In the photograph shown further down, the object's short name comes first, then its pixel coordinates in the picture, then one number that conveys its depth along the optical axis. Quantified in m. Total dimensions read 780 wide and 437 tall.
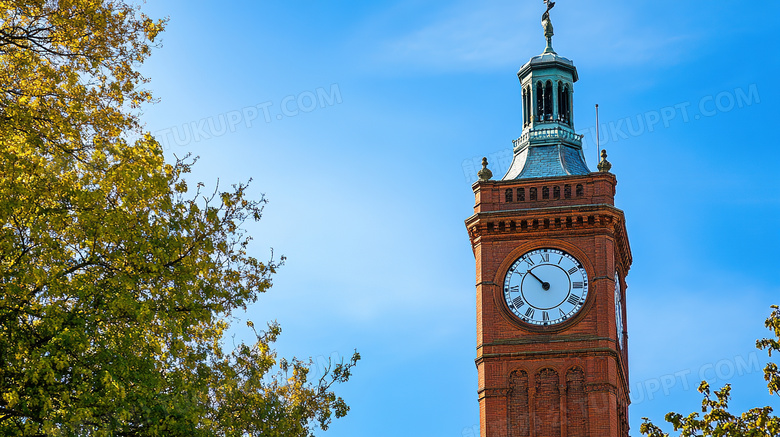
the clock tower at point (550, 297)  54.19
